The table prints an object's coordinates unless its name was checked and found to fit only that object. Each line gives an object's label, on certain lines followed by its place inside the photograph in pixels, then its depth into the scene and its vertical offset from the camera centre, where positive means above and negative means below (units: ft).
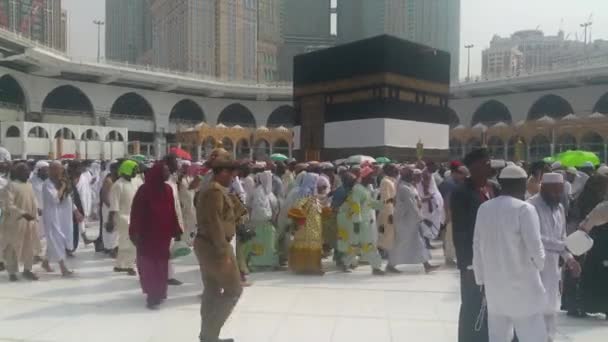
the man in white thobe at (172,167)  16.02 -0.52
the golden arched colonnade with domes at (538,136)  78.20 +3.34
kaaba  63.52 +6.81
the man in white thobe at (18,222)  16.17 -2.32
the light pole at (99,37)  125.37 +27.30
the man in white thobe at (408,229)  17.72 -2.56
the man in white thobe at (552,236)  9.37 -1.47
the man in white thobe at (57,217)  16.75 -2.20
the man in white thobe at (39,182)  17.56 -1.41
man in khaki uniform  9.75 -2.12
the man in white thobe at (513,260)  7.57 -1.53
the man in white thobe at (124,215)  17.35 -2.19
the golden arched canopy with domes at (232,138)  89.15 +2.38
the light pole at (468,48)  130.73 +25.50
